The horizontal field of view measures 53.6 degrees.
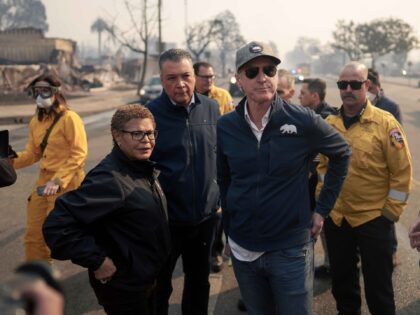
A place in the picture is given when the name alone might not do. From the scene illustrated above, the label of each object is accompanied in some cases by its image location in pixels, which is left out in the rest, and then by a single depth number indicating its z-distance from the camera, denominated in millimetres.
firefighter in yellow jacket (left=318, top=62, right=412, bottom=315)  2867
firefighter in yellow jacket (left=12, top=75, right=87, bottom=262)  3859
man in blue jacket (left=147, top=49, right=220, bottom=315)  2936
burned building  34688
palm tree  132125
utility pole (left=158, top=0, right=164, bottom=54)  29542
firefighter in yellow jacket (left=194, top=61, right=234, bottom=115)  5215
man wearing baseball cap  2295
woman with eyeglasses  2213
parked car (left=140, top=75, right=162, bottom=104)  22281
